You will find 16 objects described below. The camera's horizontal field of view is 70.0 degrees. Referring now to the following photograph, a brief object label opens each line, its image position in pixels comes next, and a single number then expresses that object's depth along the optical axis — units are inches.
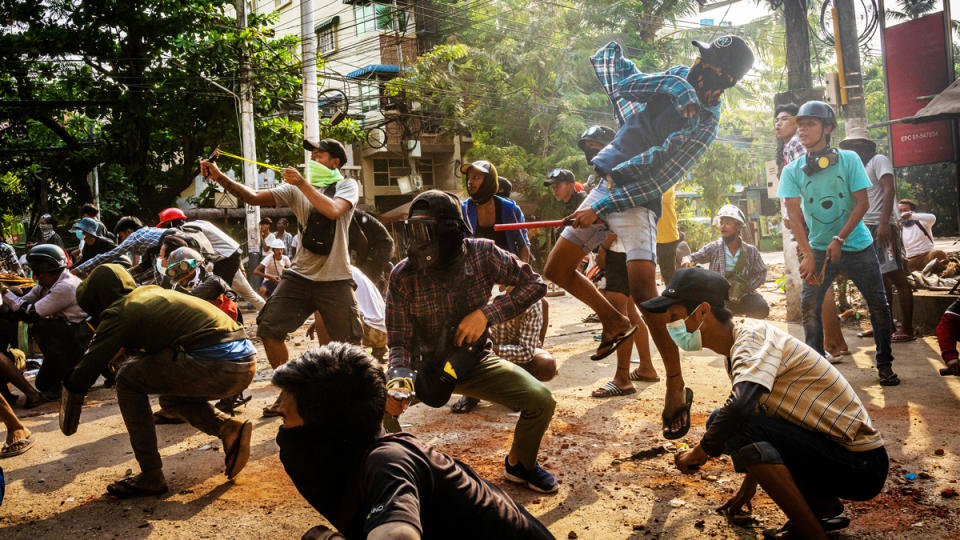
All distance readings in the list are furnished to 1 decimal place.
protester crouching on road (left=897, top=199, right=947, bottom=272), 424.8
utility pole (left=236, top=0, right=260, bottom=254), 630.5
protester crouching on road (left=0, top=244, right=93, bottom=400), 274.4
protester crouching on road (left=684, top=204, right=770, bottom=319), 324.8
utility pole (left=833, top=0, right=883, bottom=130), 348.8
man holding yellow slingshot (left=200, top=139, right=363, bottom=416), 215.0
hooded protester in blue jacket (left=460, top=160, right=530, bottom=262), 233.5
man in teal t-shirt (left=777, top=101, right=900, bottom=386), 222.4
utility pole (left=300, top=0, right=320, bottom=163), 533.6
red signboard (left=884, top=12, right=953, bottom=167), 502.6
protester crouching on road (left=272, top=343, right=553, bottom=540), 81.8
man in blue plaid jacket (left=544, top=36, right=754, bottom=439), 181.8
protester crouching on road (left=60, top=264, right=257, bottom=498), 159.5
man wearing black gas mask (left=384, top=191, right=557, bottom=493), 137.8
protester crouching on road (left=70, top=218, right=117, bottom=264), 363.6
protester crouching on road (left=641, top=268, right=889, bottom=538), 109.8
